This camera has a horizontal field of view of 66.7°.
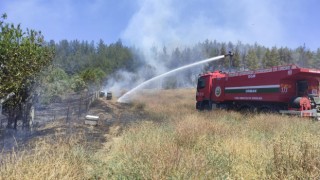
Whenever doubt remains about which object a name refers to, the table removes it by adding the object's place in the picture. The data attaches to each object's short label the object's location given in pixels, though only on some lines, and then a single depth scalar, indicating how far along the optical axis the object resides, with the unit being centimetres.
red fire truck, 1204
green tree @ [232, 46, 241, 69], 7096
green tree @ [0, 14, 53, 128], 733
